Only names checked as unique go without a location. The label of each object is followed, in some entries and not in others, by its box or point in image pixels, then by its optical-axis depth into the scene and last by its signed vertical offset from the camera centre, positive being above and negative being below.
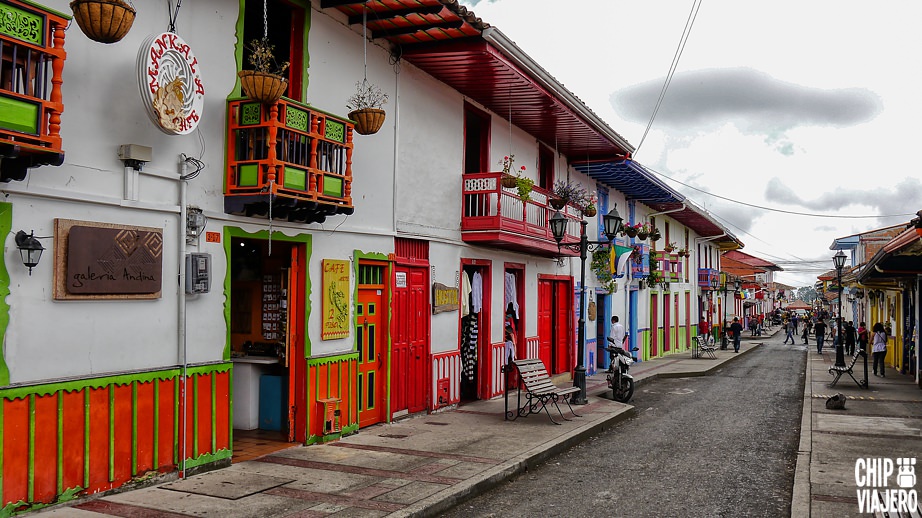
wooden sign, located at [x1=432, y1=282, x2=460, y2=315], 12.38 -0.23
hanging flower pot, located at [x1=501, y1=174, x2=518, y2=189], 13.30 +1.93
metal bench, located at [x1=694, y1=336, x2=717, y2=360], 27.86 -2.41
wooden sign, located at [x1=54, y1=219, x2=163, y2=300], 6.34 +0.21
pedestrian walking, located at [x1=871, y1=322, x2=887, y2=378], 21.00 -1.60
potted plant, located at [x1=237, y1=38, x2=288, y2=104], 7.59 +2.14
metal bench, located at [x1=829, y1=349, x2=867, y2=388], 18.06 -2.13
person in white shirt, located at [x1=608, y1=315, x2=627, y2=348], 17.31 -1.17
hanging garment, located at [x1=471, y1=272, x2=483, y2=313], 13.89 -0.15
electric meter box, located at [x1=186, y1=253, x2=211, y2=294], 7.56 +0.11
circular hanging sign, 6.80 +1.97
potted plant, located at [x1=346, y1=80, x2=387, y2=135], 9.63 +2.49
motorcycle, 14.89 -1.93
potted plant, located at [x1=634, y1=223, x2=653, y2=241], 23.55 +1.80
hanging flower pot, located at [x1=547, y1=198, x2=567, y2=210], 15.53 +1.80
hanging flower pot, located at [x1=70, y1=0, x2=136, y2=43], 5.84 +2.18
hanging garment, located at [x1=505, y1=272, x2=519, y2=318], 15.41 -0.10
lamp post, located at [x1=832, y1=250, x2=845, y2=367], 21.06 +0.61
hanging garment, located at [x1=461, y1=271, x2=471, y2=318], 13.47 -0.17
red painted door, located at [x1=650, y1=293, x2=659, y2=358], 27.55 -1.54
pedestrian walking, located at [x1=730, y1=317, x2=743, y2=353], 33.00 -2.12
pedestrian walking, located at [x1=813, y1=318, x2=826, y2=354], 32.72 -2.09
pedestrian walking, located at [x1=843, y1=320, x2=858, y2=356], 29.54 -2.09
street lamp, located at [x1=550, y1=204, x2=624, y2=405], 13.53 +0.96
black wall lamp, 5.95 +0.29
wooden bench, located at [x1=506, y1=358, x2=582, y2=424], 11.70 -1.69
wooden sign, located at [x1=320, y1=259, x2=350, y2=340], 9.70 -0.20
